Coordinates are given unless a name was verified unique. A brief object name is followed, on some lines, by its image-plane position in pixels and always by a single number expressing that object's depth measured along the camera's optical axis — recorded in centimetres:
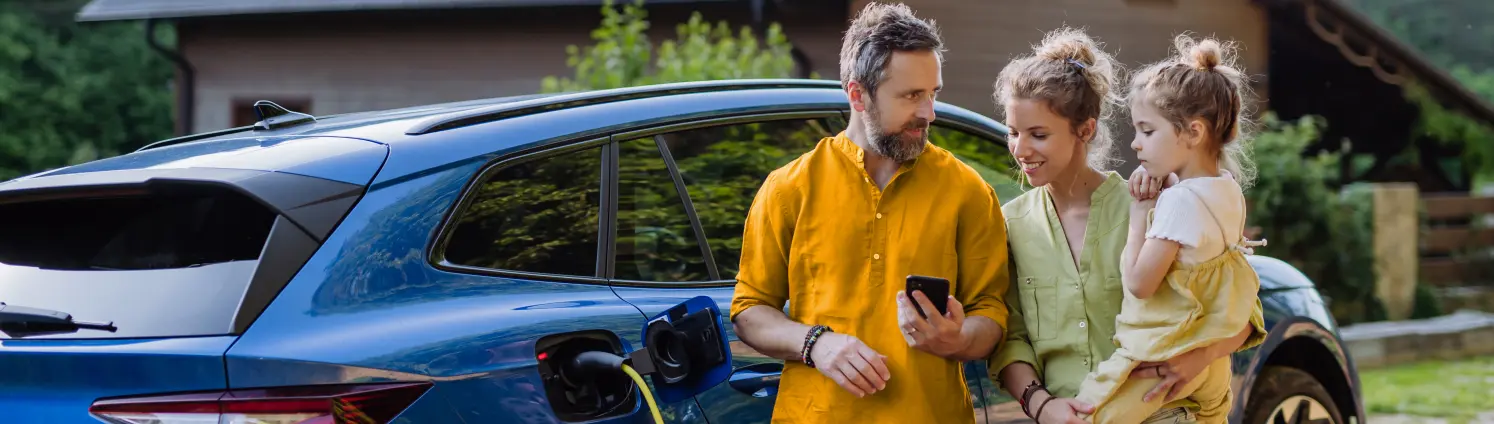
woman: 285
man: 266
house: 1299
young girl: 272
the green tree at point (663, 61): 851
